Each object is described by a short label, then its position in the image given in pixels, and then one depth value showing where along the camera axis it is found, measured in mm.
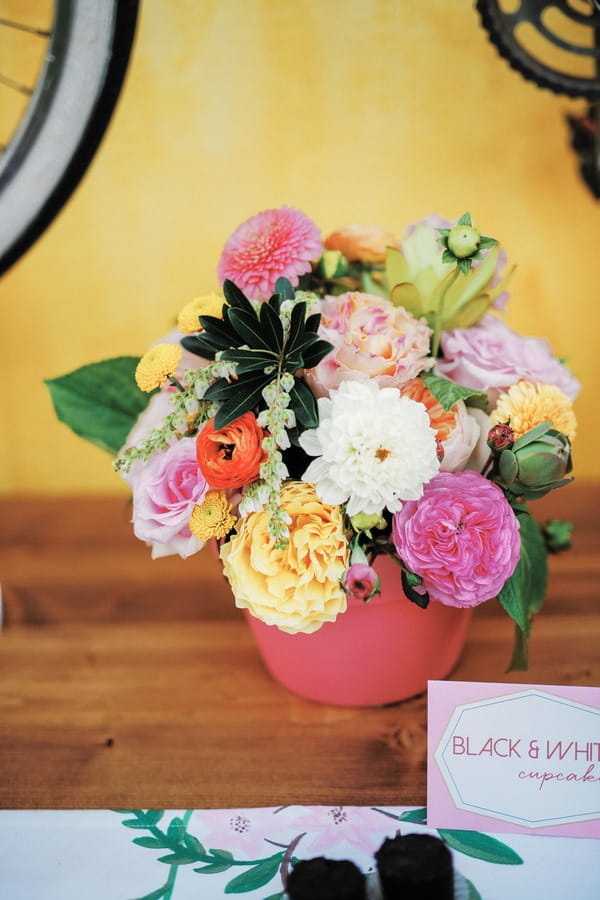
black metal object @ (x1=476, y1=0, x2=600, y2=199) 854
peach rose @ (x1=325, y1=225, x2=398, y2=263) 743
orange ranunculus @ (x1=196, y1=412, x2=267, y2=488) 554
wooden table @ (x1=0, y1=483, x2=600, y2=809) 657
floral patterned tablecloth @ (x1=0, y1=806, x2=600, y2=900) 545
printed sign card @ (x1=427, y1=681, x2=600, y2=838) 565
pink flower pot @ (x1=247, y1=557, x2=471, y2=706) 666
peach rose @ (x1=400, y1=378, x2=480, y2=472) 594
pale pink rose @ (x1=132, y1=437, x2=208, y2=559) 592
